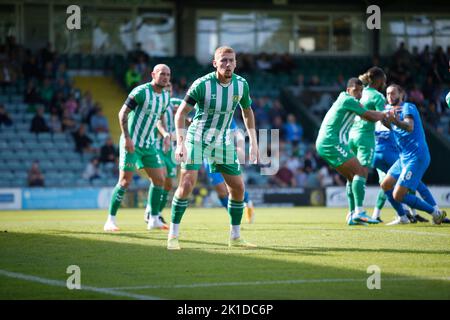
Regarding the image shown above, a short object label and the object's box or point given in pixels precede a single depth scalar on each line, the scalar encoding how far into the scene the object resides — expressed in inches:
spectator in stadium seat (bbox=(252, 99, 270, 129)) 1168.2
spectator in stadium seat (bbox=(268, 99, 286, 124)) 1187.9
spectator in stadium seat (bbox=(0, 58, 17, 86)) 1175.6
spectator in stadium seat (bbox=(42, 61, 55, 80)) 1178.0
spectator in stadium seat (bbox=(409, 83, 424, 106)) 1197.8
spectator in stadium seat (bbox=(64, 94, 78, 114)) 1147.3
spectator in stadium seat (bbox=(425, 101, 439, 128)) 1219.2
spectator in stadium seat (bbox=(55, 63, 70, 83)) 1202.0
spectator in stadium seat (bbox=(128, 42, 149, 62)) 1234.6
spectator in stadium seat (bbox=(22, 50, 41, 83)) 1167.0
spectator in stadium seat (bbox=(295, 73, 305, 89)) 1288.1
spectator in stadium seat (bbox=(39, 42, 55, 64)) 1181.7
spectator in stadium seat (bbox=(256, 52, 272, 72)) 1326.3
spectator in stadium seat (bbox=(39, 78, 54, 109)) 1155.9
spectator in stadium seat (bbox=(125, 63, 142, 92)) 1190.3
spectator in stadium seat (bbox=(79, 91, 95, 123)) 1154.0
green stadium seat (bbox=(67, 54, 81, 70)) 1312.7
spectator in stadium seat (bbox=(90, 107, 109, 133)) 1145.4
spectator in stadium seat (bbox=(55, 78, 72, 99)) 1174.0
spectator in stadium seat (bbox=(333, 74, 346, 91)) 1268.0
